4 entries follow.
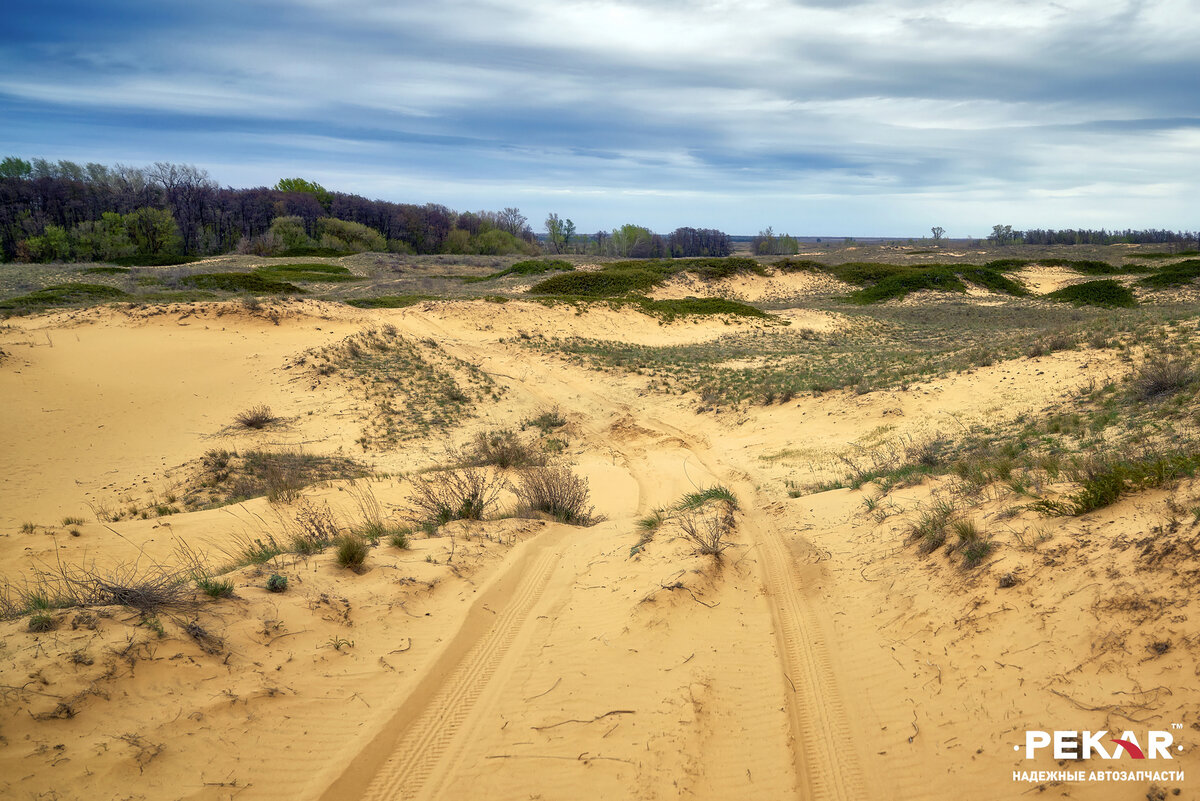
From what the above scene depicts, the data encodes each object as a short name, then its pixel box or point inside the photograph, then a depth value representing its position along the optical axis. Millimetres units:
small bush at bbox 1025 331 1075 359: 14898
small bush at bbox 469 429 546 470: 12000
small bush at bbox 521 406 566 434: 16156
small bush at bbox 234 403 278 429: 15359
